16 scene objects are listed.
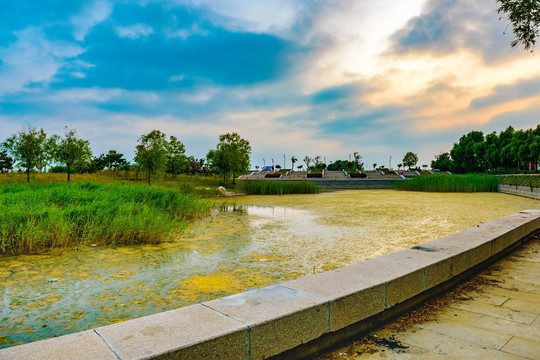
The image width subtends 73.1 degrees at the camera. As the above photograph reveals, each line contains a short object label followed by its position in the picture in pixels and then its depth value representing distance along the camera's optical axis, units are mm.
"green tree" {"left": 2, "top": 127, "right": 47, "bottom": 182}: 19266
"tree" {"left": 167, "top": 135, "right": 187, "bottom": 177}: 31272
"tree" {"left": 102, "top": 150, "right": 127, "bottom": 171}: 34844
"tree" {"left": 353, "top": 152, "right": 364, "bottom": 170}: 57559
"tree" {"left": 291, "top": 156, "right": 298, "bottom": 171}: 58156
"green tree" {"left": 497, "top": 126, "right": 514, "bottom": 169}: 38812
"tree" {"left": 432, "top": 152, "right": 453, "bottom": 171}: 62150
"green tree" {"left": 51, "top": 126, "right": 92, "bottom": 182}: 20938
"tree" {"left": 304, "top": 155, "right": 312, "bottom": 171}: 59422
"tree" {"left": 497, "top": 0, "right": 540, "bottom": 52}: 5444
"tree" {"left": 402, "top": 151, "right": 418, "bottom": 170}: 59688
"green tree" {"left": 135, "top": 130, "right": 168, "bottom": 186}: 22047
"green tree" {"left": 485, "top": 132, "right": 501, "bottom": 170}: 42438
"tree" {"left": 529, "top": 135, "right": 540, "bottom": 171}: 28125
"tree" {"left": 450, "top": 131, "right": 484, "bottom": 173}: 50531
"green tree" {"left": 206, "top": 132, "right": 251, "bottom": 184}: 26406
